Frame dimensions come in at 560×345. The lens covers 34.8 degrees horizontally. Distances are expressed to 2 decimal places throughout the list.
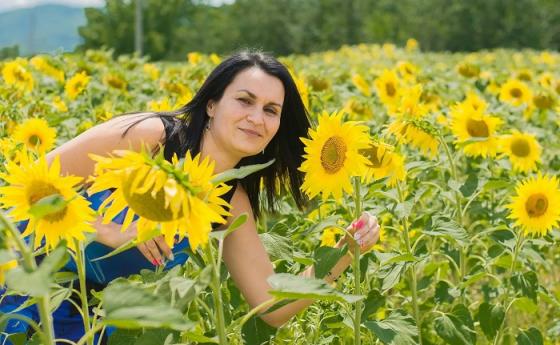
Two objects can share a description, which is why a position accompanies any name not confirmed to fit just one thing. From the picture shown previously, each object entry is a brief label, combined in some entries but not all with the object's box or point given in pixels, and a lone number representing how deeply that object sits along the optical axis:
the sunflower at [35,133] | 2.78
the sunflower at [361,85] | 4.96
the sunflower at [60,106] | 3.51
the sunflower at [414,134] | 2.62
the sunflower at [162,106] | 2.99
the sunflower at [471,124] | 3.03
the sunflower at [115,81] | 4.44
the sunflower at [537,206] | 2.48
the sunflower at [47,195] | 1.45
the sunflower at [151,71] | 5.02
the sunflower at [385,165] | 2.30
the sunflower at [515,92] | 4.62
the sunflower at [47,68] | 4.51
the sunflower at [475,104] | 3.13
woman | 2.14
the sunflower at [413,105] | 2.98
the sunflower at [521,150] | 3.21
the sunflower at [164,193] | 1.22
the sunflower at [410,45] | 11.16
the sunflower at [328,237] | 2.72
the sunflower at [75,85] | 3.98
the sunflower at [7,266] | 1.28
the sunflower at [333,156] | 1.98
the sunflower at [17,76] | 3.90
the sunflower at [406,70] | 5.24
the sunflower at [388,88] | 4.27
